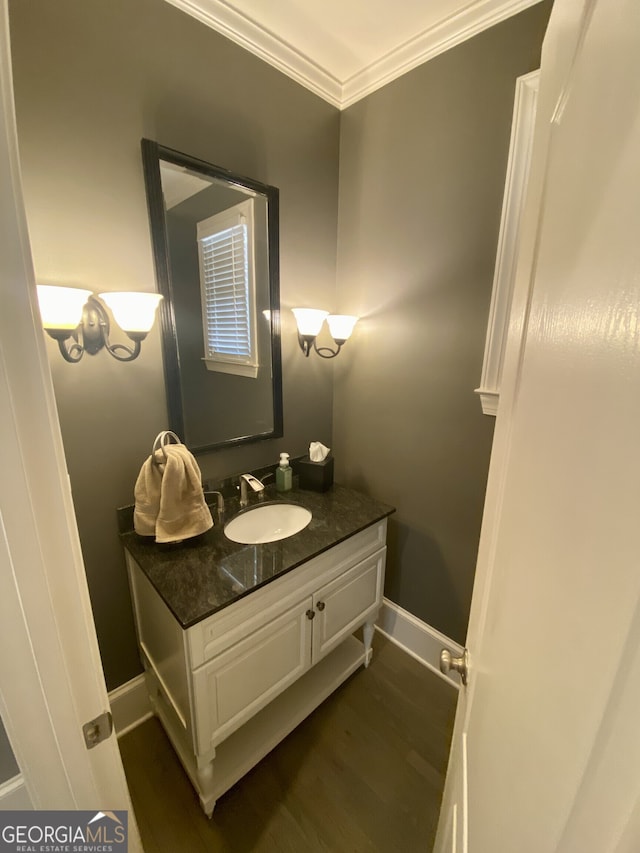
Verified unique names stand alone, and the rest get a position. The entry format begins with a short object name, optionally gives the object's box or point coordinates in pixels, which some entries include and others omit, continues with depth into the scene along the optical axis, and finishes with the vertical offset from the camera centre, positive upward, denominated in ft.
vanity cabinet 3.49 -3.51
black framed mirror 4.17 +0.55
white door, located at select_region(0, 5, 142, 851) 1.30 -0.98
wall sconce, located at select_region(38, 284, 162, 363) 3.22 +0.18
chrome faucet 4.87 -1.98
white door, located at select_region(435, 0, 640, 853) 0.84 -0.47
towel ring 3.83 -1.23
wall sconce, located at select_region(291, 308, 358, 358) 5.22 +0.22
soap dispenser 5.49 -2.06
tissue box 5.51 -2.07
